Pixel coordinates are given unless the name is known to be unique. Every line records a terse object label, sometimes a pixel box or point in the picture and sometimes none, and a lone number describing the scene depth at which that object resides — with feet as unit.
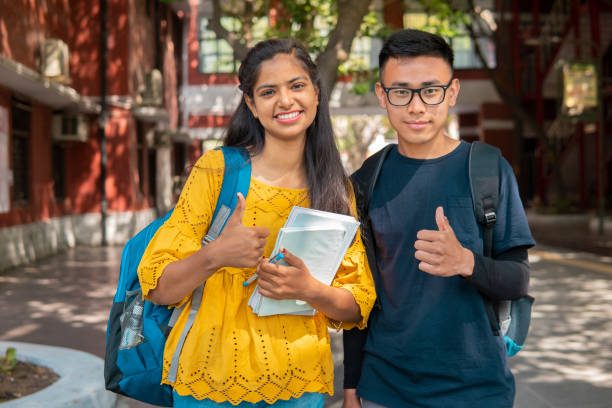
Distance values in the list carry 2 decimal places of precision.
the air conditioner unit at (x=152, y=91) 56.44
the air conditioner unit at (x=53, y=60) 41.04
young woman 6.31
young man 6.72
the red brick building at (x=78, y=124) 39.24
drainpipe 53.01
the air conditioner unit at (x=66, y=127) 48.01
